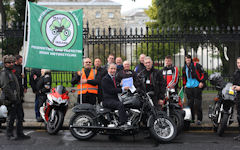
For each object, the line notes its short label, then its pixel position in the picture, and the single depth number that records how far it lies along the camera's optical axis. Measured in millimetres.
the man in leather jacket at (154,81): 7809
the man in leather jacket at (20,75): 8164
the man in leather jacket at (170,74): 8258
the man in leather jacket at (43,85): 9000
